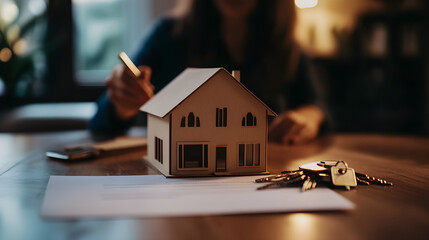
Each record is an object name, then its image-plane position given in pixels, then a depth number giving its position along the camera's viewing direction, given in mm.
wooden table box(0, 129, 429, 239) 470
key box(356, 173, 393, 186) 726
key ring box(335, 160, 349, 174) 704
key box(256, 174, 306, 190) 668
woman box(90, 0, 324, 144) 1829
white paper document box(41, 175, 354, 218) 544
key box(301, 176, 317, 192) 661
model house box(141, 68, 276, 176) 744
